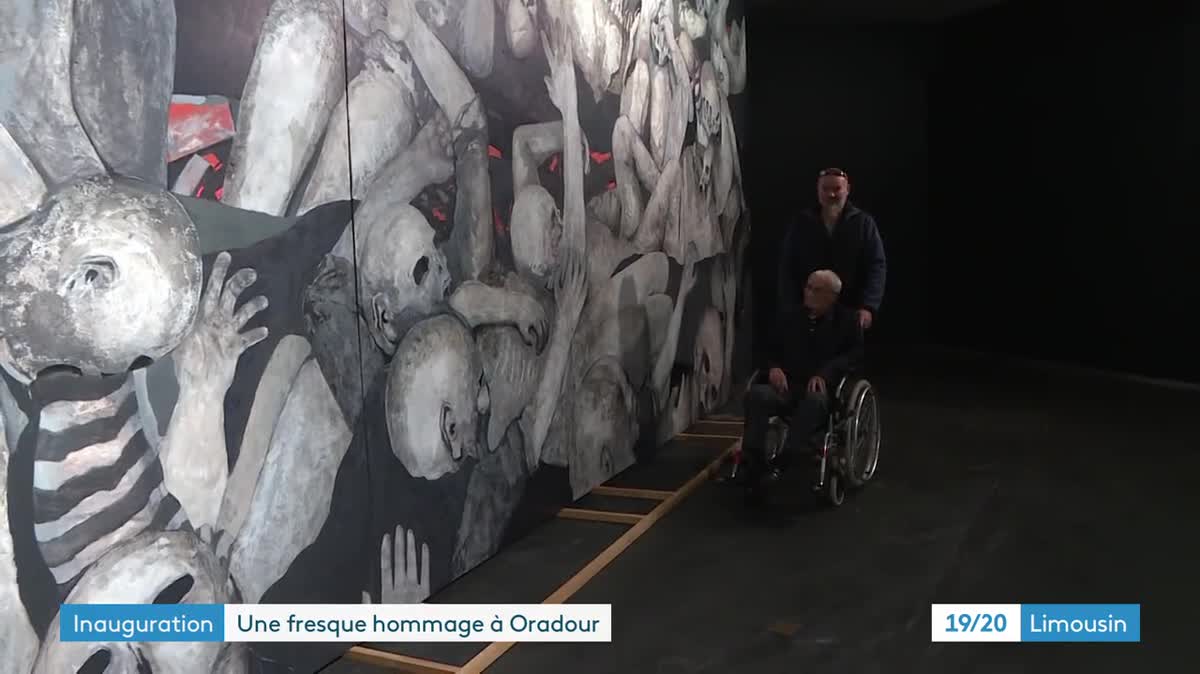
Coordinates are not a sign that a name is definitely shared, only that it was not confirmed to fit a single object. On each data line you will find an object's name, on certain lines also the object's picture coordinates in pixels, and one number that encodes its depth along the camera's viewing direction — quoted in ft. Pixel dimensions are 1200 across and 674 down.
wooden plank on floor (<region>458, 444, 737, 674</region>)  8.68
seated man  12.96
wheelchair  12.91
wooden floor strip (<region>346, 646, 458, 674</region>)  8.41
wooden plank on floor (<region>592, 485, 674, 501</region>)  13.65
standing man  14.25
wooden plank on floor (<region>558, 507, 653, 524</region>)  12.56
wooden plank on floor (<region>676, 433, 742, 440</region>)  16.97
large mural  6.16
